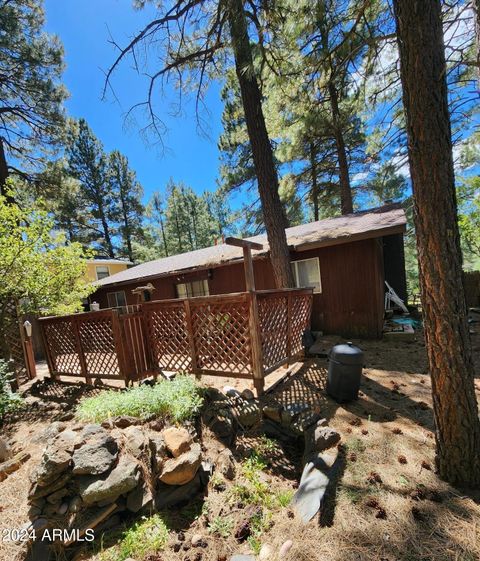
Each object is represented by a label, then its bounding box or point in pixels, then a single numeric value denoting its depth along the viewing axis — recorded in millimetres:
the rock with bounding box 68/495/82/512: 2188
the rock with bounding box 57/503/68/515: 2188
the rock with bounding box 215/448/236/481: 2613
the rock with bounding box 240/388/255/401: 3597
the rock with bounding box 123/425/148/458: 2512
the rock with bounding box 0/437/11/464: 2865
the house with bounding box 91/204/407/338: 6523
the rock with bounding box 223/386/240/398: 3615
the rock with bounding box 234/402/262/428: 3293
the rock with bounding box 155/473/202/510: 2383
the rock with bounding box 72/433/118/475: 2244
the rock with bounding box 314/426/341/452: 2580
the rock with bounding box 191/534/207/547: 2045
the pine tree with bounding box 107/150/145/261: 20969
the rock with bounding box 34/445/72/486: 2201
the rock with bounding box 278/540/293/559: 1739
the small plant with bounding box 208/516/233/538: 2121
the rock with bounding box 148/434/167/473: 2477
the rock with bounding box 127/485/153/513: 2266
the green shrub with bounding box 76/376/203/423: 2965
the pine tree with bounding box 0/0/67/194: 8148
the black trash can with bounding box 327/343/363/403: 3326
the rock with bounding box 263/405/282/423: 3262
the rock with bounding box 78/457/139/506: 2166
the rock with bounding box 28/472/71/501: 2225
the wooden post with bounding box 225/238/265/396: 3523
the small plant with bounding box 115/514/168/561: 1990
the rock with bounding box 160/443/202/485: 2389
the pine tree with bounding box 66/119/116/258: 19625
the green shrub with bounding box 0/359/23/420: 3678
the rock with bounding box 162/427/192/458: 2553
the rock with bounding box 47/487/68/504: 2235
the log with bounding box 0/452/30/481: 2700
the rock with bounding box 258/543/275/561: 1771
